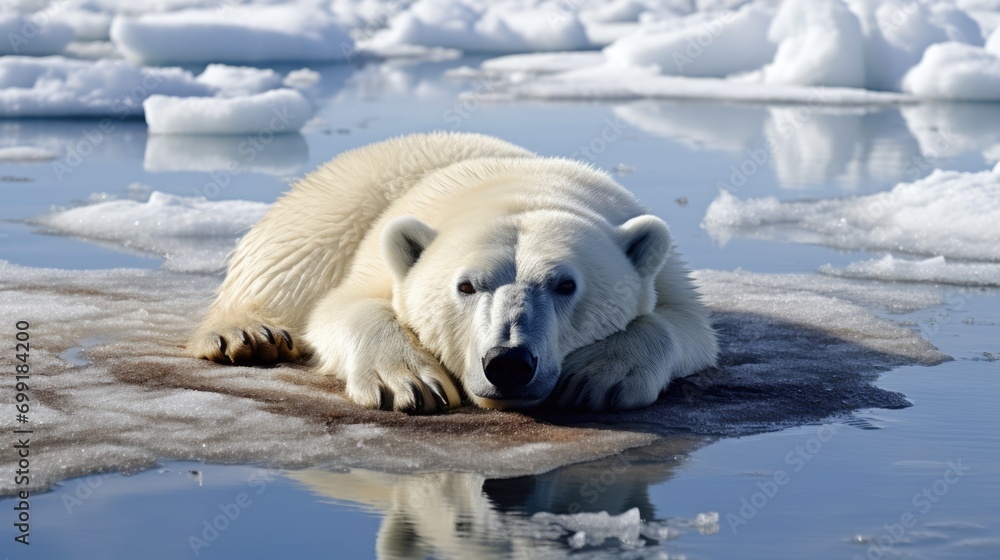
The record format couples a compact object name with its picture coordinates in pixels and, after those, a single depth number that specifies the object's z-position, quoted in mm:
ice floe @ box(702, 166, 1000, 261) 12711
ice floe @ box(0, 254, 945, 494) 6012
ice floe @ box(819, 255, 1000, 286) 11047
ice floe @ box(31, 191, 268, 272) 12578
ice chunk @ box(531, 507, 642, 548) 4840
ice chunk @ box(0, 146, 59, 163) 18219
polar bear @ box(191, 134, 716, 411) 6660
